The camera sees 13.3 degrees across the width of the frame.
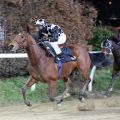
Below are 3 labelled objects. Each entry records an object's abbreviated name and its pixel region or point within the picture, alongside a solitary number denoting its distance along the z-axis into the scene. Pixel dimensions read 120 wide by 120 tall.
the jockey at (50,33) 12.62
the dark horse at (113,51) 15.06
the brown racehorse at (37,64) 12.00
